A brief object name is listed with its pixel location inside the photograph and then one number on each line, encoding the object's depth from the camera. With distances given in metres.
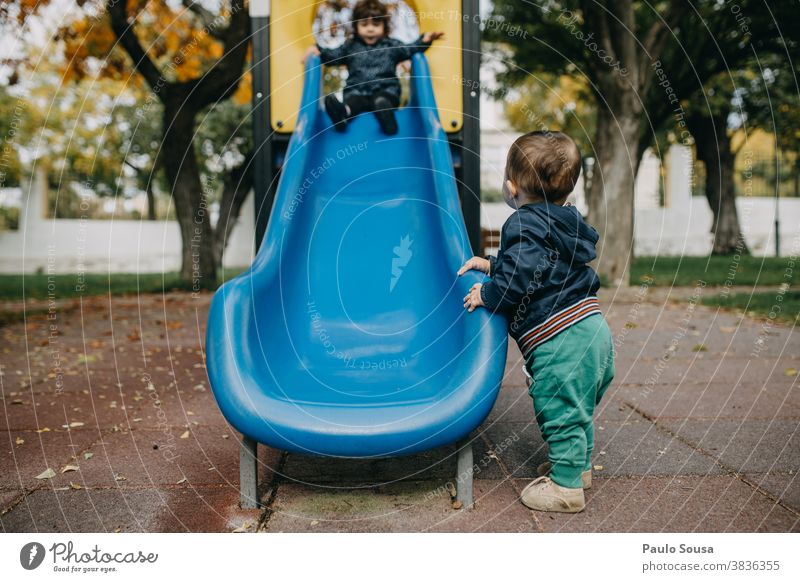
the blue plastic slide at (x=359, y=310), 2.20
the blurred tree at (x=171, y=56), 9.62
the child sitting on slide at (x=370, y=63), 4.14
